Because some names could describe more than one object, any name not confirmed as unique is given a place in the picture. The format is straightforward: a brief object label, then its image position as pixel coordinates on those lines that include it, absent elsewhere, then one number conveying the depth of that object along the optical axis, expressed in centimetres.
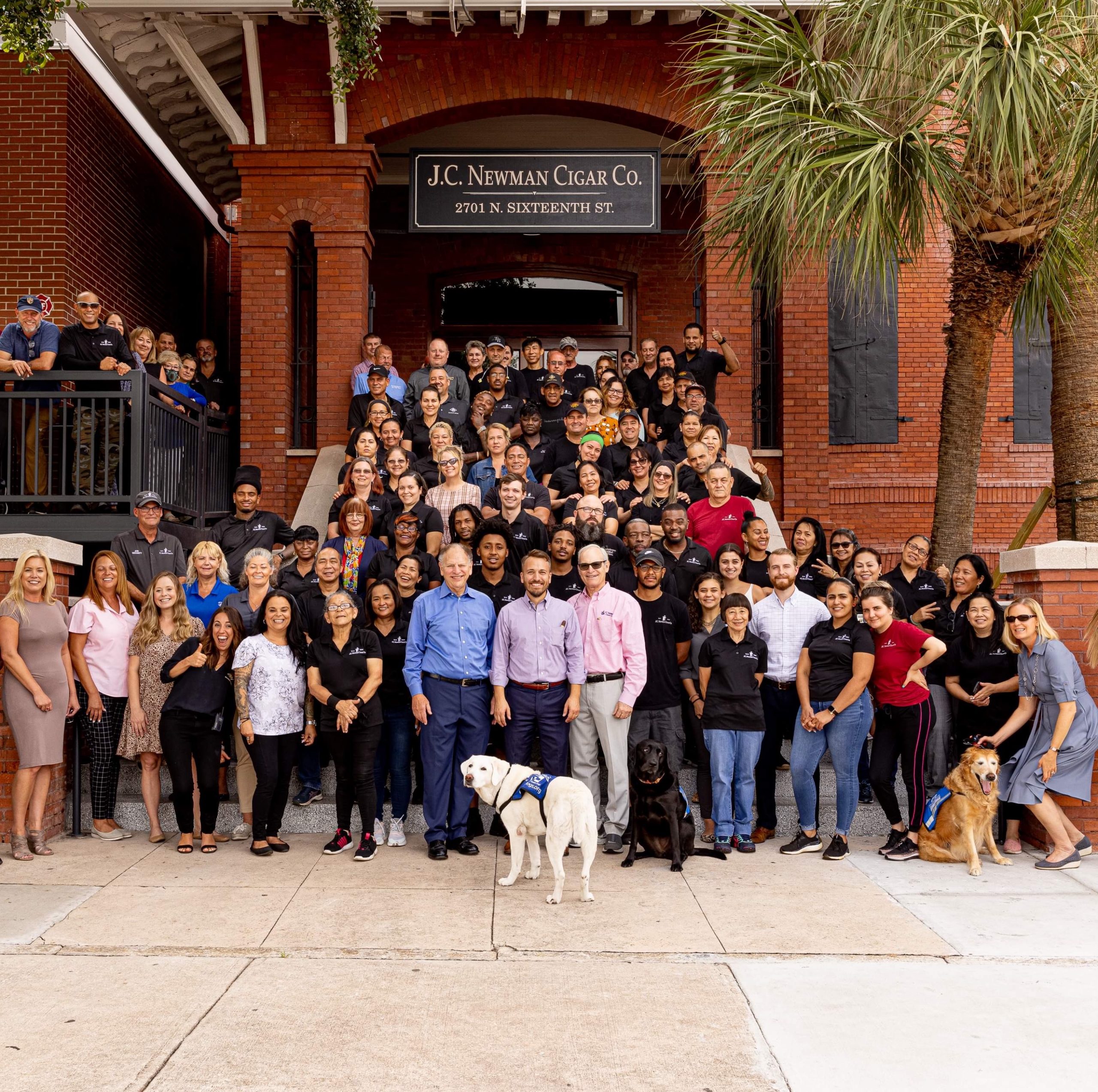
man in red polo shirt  943
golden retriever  729
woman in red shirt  770
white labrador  668
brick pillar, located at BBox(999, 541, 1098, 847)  810
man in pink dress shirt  780
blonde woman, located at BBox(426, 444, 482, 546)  976
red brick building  1294
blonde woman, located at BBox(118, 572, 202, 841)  797
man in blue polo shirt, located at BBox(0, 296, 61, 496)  994
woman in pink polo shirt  807
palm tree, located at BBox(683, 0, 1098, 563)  852
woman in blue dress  755
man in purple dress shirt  769
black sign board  1350
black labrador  732
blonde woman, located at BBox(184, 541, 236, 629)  841
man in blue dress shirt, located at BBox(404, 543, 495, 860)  767
